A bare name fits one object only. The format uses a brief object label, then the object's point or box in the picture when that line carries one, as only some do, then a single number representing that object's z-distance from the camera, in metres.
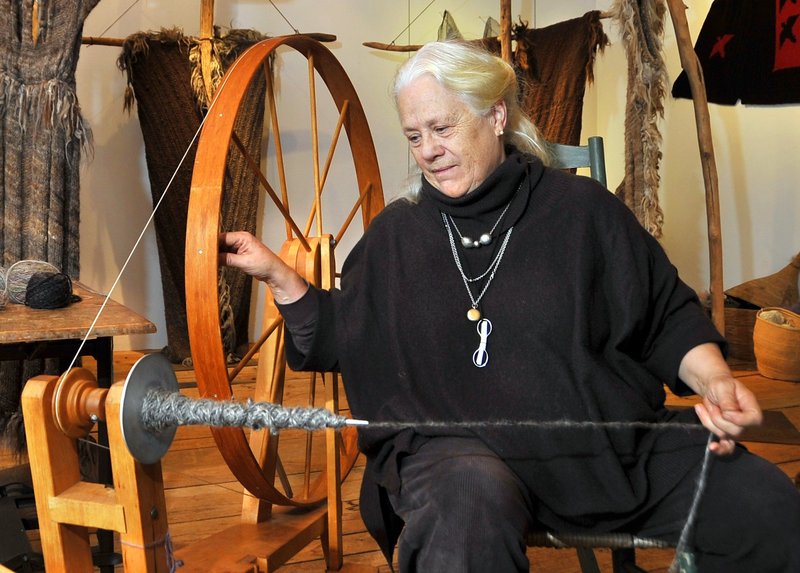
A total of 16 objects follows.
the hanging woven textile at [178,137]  3.61
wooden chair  1.38
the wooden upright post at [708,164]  3.06
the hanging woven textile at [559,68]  3.80
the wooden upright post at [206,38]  3.52
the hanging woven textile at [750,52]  3.75
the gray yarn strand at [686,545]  1.26
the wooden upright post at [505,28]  3.48
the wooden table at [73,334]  1.78
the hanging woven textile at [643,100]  3.04
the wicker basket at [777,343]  3.55
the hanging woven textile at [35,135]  2.65
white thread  1.54
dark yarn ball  2.02
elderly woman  1.35
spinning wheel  1.46
